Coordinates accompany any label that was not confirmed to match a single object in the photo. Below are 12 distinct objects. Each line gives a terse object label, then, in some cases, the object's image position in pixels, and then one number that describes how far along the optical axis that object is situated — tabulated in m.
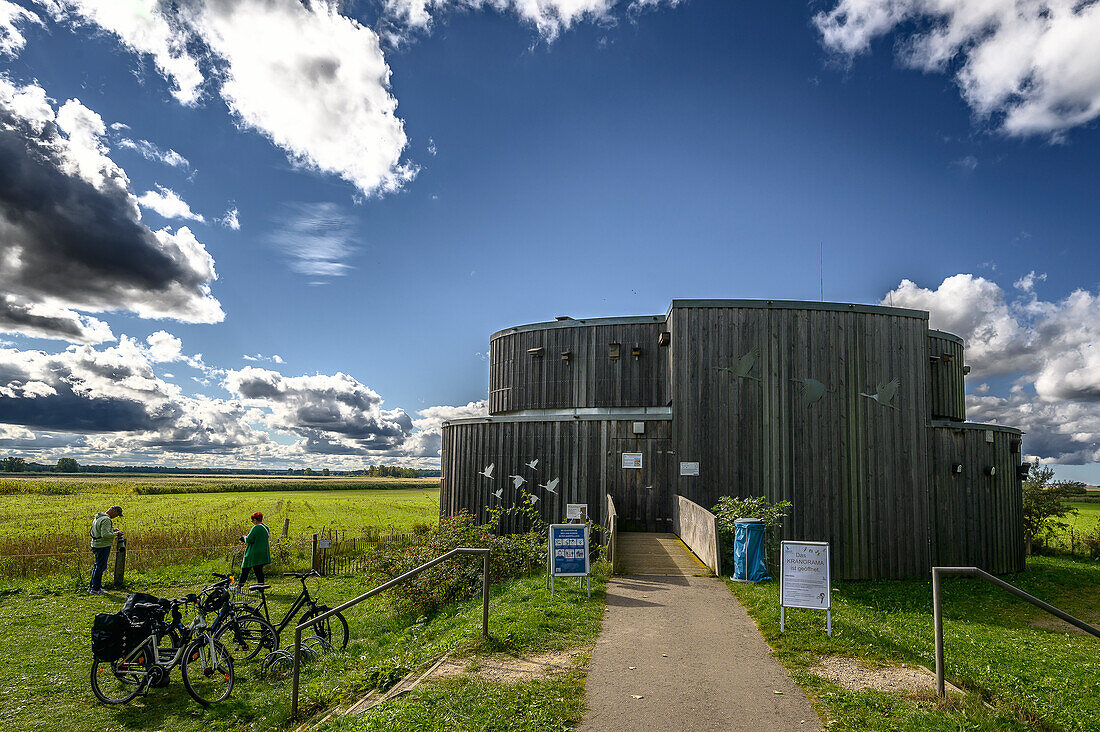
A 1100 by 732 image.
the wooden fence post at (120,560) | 14.49
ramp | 10.78
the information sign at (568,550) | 9.01
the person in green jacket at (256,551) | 10.69
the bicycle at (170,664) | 7.44
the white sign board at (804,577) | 7.09
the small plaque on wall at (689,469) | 15.14
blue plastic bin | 9.77
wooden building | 14.98
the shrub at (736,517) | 10.75
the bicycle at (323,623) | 8.22
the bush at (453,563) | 10.70
